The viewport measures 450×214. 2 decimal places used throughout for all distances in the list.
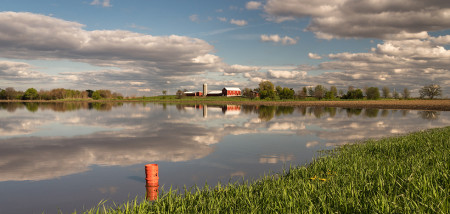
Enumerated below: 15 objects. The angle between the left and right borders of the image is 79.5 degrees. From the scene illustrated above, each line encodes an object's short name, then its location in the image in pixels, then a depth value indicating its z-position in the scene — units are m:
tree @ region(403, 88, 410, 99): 182.91
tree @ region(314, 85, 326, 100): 166.00
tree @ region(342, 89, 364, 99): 160.38
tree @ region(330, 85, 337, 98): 183.23
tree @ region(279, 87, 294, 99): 156.25
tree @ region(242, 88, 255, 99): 175.16
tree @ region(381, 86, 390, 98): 183.62
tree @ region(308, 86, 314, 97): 194.02
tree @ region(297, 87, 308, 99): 172.25
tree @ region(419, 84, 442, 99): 156.90
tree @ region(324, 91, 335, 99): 160.18
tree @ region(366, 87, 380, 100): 165.12
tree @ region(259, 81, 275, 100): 156.62
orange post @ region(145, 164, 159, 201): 10.80
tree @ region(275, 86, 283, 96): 160.64
